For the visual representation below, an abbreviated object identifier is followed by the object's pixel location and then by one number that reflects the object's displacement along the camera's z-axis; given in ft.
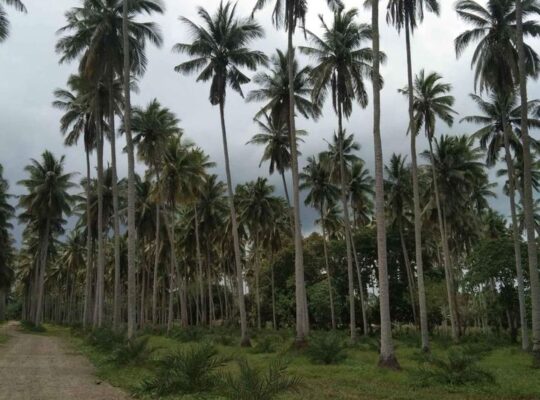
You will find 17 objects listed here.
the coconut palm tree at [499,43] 76.48
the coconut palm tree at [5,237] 160.15
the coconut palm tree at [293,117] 82.07
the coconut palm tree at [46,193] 149.89
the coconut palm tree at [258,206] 156.97
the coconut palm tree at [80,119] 114.21
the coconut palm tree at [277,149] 115.65
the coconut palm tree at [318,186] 143.54
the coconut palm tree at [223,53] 98.12
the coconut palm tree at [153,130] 126.72
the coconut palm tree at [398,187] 141.69
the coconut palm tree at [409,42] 75.15
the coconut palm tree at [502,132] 93.45
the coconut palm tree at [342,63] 95.96
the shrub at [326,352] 64.23
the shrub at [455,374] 44.98
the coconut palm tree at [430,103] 103.65
